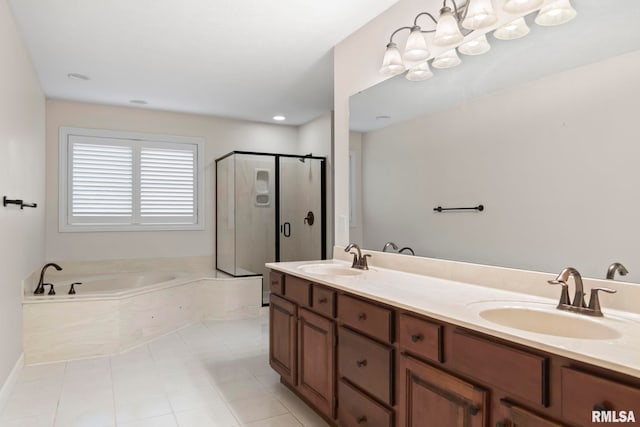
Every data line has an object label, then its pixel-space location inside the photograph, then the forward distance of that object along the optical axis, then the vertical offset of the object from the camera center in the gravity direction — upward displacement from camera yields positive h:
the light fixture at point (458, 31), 1.80 +0.92
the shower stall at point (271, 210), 5.04 +0.06
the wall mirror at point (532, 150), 1.54 +0.31
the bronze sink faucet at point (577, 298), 1.44 -0.29
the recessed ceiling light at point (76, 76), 3.85 +1.29
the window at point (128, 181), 4.79 +0.40
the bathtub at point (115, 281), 4.10 -0.72
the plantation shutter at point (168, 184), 5.14 +0.39
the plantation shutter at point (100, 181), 4.80 +0.40
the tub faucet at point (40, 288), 3.55 -0.64
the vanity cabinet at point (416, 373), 1.08 -0.55
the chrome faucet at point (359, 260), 2.77 -0.30
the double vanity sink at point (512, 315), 1.08 -0.35
